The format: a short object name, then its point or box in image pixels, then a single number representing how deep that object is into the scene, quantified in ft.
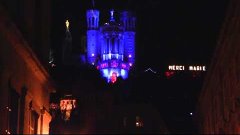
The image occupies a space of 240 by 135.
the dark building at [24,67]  73.36
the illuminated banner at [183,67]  478.59
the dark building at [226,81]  93.09
